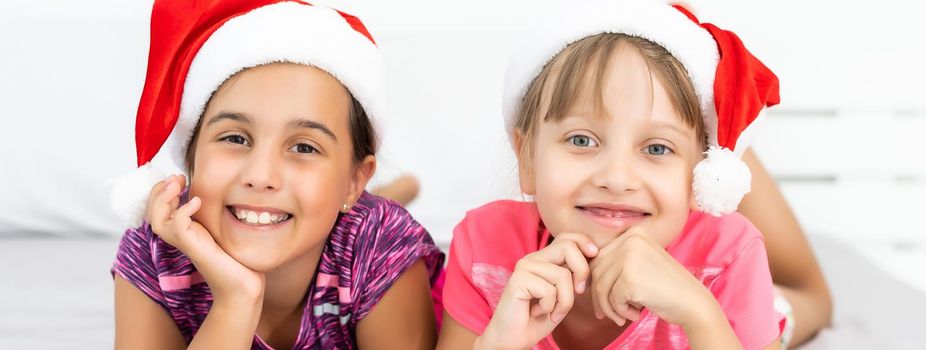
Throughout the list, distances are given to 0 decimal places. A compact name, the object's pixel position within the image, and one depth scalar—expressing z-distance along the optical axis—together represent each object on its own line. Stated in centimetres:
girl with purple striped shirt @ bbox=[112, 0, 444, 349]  110
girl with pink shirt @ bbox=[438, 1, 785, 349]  99
